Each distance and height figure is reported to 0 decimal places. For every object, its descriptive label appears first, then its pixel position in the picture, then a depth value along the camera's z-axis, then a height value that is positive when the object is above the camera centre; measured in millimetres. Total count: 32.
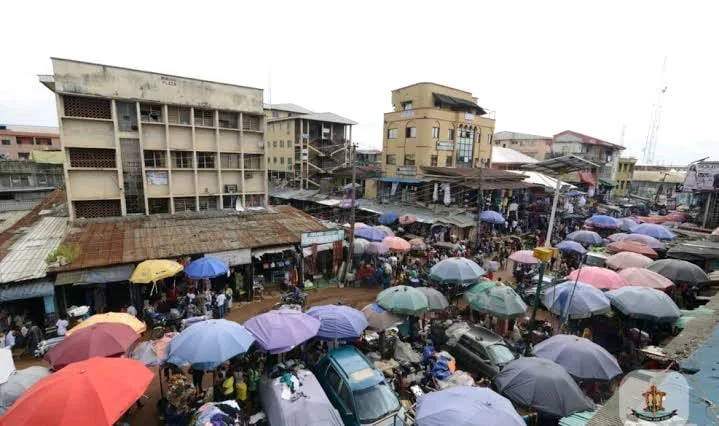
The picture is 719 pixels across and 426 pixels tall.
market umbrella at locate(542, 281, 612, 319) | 11344 -4613
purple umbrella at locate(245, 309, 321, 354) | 8648 -4623
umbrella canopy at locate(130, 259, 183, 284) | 12970 -4689
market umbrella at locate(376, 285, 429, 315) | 11312 -4811
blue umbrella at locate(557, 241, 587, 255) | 19359 -4744
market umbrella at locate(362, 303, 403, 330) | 10961 -5217
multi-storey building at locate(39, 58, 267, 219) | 17266 +520
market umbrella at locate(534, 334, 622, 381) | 8266 -4797
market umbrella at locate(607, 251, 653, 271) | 15969 -4461
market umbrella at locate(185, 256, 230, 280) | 13812 -4816
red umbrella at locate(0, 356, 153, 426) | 5641 -4356
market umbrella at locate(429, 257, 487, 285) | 14055 -4661
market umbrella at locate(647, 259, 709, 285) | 14047 -4334
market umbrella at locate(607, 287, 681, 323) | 10898 -4486
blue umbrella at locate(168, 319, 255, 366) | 7980 -4611
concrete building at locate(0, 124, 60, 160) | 51156 +422
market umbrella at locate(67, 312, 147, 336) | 9395 -4825
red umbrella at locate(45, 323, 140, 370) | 7980 -4751
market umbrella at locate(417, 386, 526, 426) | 5930 -4463
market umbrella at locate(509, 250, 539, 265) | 16875 -4737
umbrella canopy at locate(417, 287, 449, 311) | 12195 -5058
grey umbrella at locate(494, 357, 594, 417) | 7102 -4804
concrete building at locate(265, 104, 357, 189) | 47000 +1166
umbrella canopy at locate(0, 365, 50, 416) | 6938 -5070
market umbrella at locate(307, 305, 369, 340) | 9633 -4814
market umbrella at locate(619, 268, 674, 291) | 13180 -4377
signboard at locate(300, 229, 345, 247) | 17875 -4363
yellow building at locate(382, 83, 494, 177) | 34562 +2954
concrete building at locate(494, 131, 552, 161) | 56969 +3335
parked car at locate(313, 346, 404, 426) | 7625 -5476
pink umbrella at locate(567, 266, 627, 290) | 13273 -4433
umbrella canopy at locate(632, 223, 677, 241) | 22031 -4192
